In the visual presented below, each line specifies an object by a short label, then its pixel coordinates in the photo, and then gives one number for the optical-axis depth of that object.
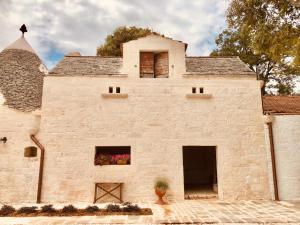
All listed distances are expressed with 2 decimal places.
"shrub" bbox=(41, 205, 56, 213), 8.07
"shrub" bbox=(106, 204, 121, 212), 8.16
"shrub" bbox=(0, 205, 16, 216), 7.88
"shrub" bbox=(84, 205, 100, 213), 8.12
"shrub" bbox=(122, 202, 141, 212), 8.18
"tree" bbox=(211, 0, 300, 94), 9.40
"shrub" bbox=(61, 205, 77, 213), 8.05
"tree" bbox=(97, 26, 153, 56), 22.62
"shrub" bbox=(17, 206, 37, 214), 8.01
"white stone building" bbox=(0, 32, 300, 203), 10.19
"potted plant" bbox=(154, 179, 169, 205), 9.61
